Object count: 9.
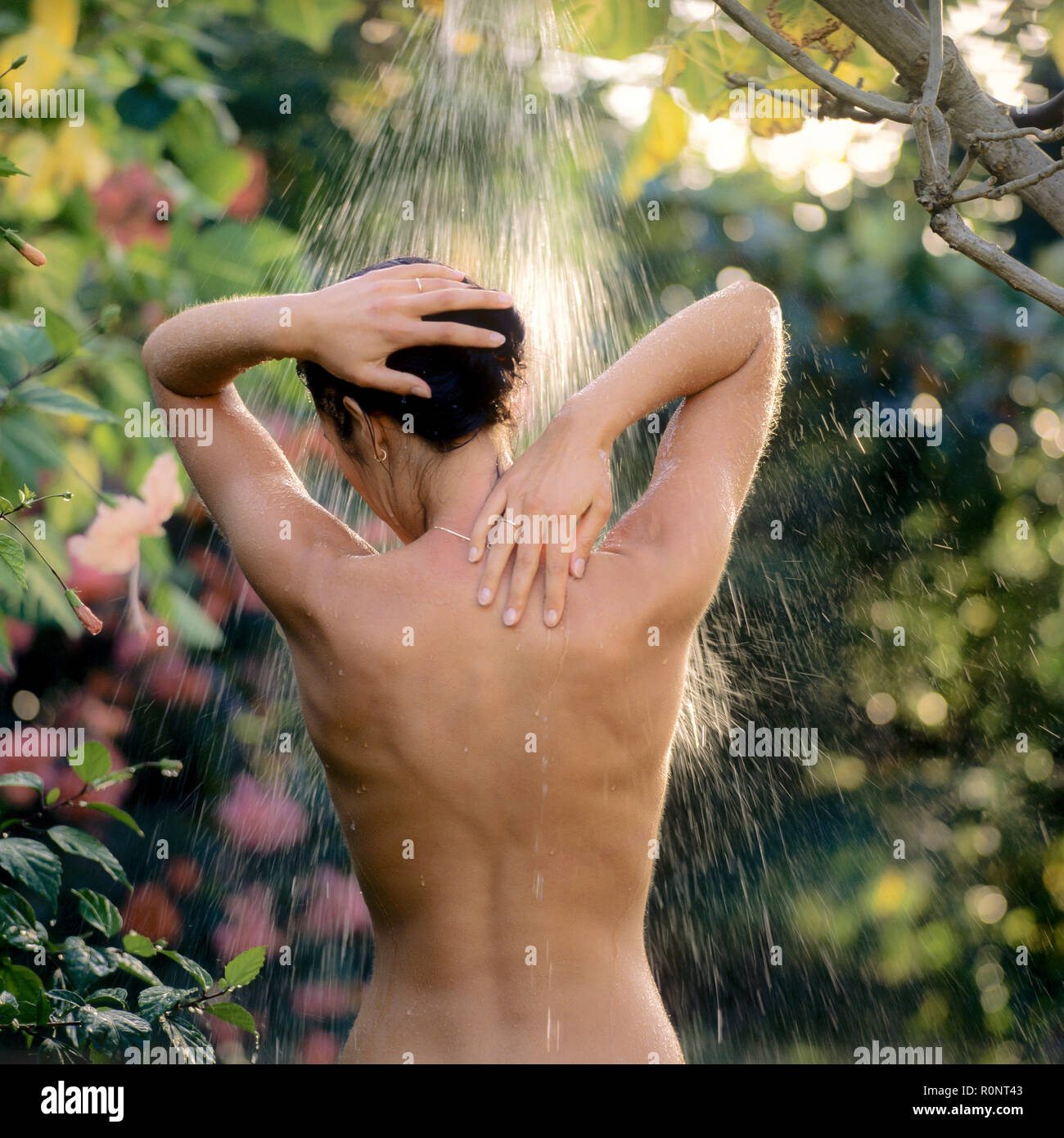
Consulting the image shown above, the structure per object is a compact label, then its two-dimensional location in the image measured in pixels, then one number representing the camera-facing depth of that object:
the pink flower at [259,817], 3.05
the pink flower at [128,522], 2.18
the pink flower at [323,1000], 3.21
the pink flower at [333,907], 3.17
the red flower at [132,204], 2.41
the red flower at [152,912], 3.03
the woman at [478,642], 1.35
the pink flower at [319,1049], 3.13
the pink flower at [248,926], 3.09
